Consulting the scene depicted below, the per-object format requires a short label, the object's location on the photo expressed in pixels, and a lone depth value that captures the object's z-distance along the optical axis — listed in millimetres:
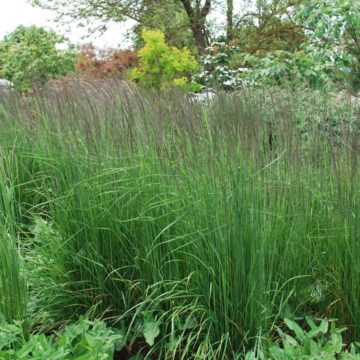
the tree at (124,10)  19109
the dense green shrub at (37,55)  16531
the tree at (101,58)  16245
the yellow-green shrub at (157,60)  11336
